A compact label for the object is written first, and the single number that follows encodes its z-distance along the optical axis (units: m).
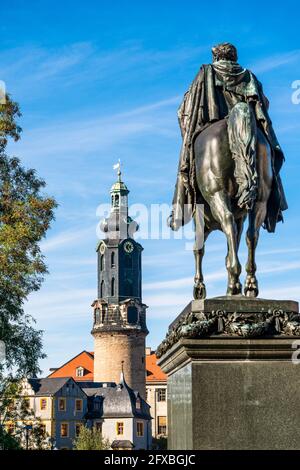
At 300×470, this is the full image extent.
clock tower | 115.50
